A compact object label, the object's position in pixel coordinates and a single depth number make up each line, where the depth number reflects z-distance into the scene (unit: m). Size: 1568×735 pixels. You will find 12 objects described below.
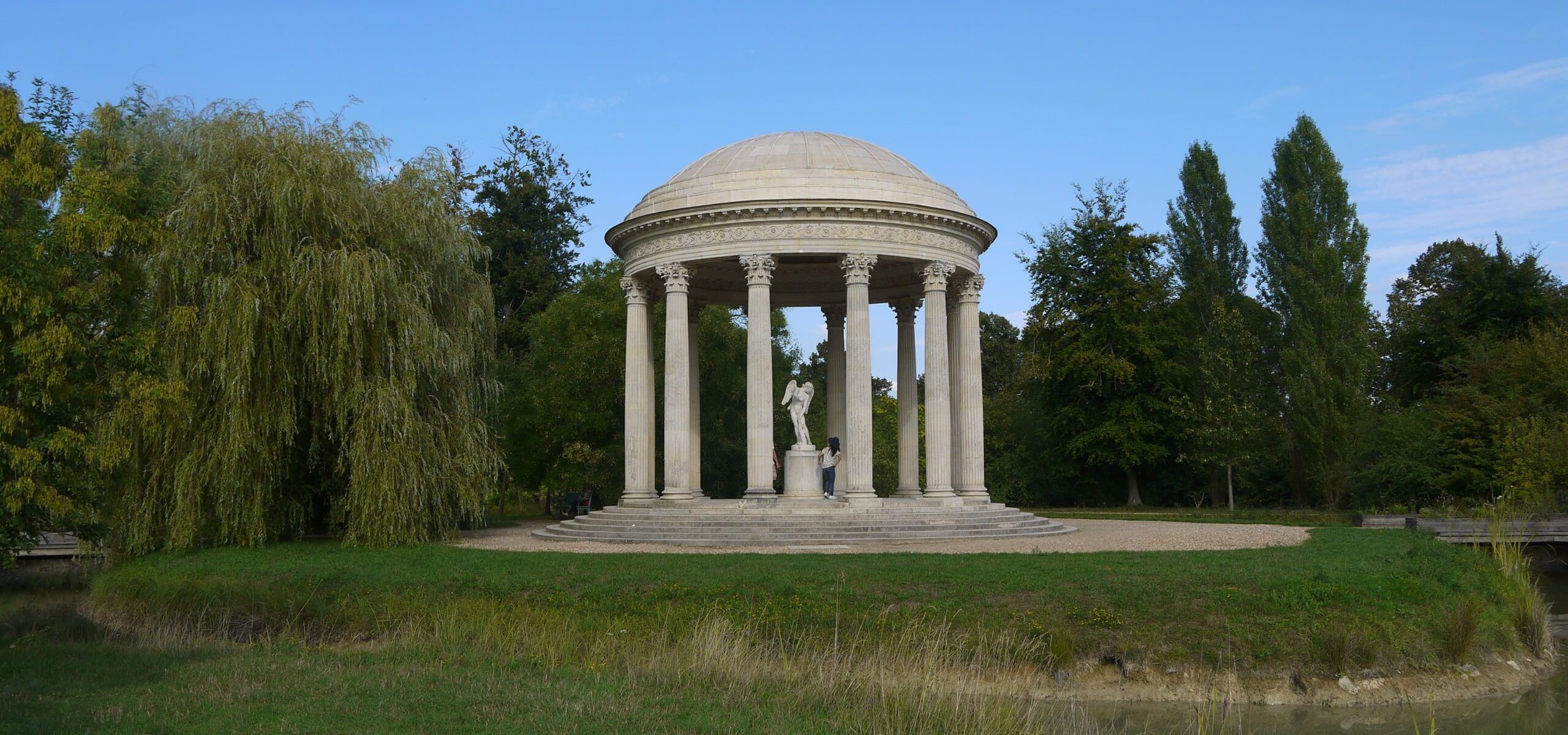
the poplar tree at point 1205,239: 62.03
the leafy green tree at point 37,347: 20.41
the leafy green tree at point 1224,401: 55.31
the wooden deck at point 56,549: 36.74
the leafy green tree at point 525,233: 64.75
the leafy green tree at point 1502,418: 39.09
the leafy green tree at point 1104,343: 57.41
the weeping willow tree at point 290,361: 26.69
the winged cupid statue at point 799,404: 38.03
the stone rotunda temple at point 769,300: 34.66
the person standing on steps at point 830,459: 38.47
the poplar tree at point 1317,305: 53.16
